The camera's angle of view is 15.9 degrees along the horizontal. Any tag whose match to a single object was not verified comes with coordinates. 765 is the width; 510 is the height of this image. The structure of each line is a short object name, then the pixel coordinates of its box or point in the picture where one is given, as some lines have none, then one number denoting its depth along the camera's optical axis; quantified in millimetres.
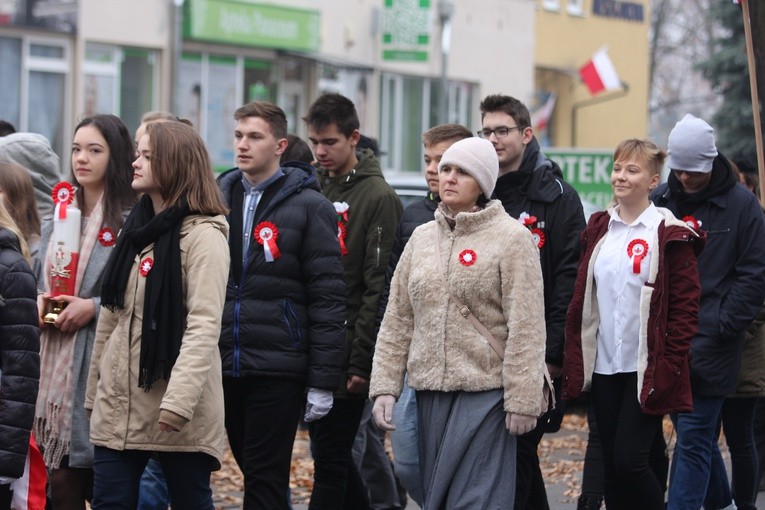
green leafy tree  41151
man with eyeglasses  12466
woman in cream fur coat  10636
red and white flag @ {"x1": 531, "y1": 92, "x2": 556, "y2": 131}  67211
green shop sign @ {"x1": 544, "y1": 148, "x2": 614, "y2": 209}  30654
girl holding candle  11380
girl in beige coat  10329
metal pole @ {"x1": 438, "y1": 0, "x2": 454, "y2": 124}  58301
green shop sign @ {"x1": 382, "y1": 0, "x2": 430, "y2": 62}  55823
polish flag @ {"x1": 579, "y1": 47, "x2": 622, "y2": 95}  68213
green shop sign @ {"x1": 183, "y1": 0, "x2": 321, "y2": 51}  47109
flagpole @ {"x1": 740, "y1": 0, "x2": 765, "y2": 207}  16441
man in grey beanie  13288
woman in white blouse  11972
